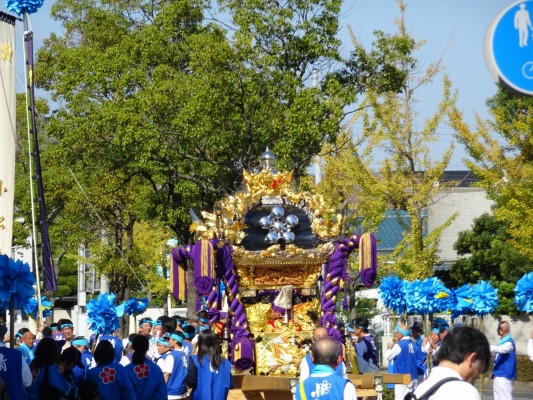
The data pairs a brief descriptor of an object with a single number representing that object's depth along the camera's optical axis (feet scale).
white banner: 80.43
